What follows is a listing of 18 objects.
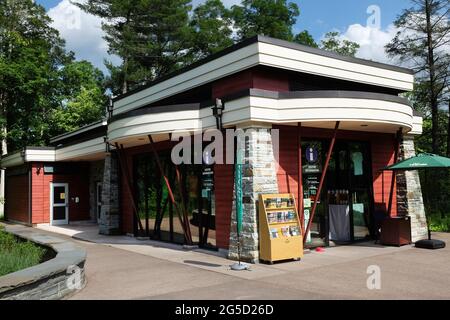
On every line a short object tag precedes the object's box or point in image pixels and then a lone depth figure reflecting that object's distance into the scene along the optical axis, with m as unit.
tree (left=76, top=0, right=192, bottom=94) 30.20
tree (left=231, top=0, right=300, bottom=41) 32.97
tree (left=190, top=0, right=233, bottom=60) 33.03
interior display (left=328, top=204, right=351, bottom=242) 11.80
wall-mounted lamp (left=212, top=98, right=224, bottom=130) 9.75
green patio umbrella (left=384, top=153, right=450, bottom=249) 10.23
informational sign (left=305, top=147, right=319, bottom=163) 11.02
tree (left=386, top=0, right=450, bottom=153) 19.70
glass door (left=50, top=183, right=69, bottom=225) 19.83
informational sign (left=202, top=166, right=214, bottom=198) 11.06
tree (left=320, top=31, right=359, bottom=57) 32.88
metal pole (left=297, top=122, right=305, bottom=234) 10.19
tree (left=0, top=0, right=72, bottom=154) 25.84
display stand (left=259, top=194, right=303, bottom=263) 8.98
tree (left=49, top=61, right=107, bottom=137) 30.31
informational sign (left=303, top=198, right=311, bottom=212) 10.79
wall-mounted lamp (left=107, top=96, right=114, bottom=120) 16.05
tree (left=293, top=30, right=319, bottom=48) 33.72
